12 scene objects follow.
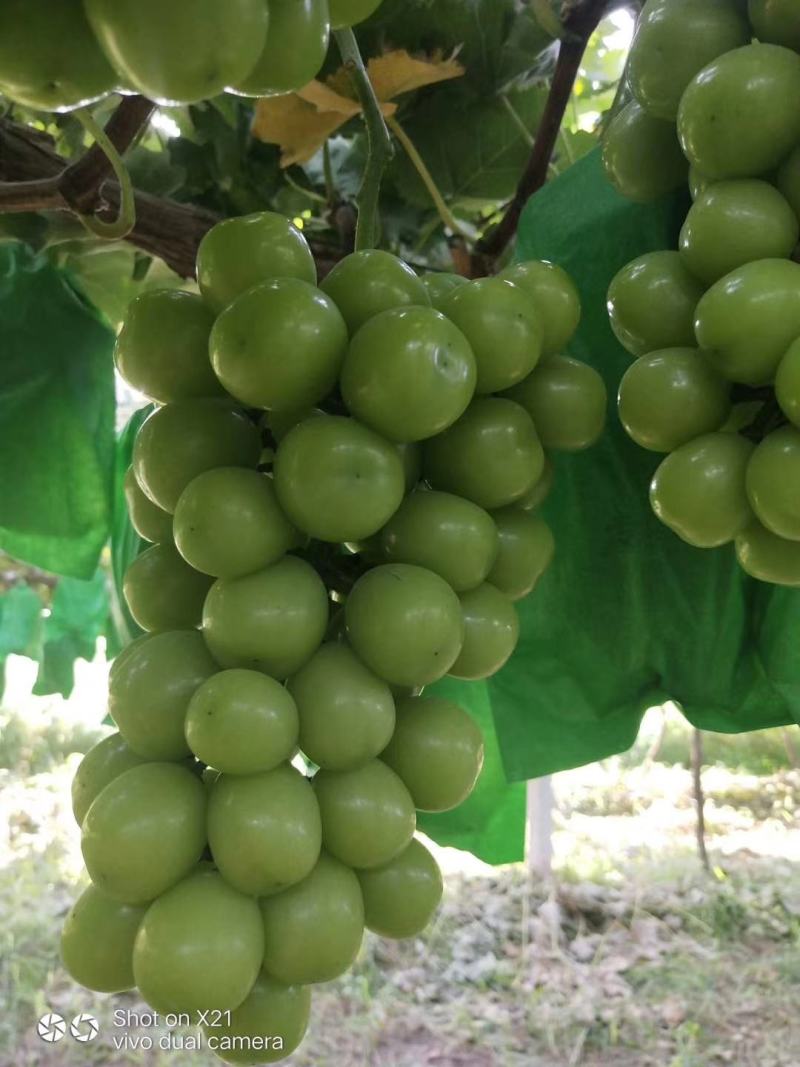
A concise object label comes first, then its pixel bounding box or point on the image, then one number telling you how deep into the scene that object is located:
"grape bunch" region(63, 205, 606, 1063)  0.28
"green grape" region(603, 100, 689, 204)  0.36
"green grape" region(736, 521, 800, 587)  0.31
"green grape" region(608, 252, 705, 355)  0.33
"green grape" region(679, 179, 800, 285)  0.30
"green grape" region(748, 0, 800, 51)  0.31
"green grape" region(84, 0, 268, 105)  0.18
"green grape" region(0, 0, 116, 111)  0.19
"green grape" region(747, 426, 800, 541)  0.28
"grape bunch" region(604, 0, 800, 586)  0.29
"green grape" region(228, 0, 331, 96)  0.20
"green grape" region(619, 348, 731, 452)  0.31
